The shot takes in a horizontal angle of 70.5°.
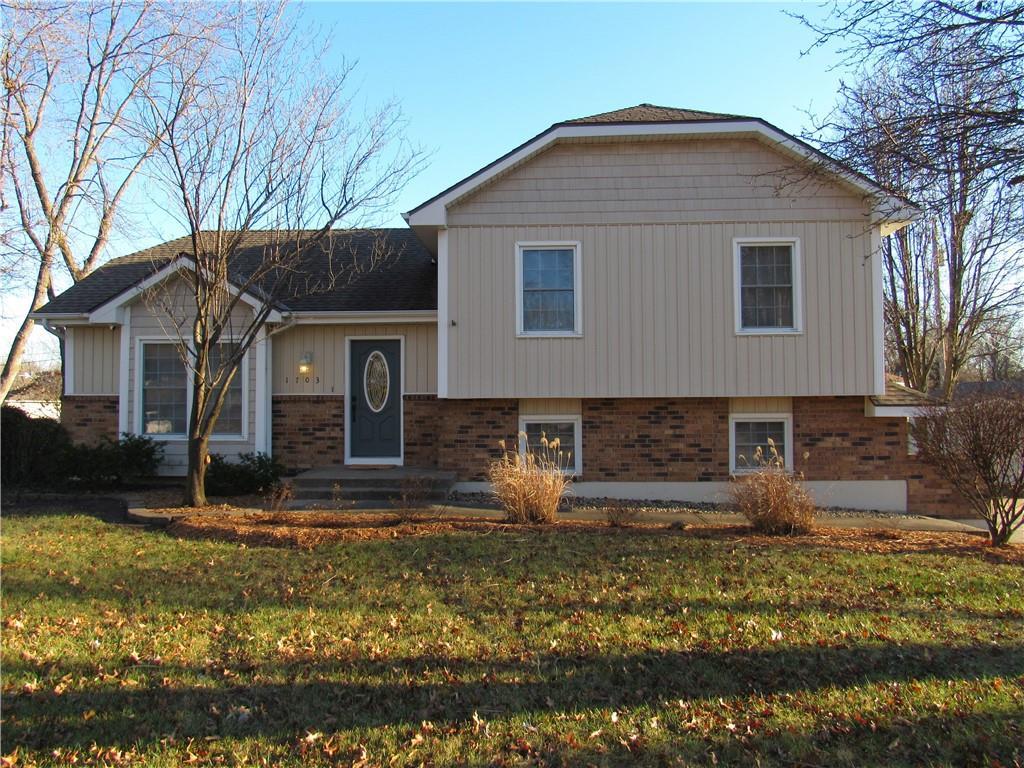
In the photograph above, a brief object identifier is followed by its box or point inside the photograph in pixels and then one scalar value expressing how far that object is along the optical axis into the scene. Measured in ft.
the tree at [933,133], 19.39
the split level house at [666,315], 36.22
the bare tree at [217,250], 31.24
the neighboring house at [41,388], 96.99
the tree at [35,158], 40.52
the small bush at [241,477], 36.96
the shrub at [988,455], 26.35
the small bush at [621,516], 28.81
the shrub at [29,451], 38.60
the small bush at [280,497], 30.53
